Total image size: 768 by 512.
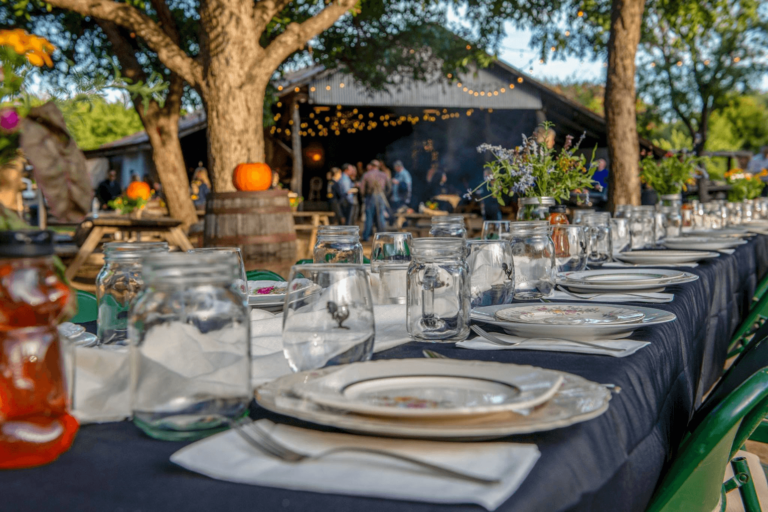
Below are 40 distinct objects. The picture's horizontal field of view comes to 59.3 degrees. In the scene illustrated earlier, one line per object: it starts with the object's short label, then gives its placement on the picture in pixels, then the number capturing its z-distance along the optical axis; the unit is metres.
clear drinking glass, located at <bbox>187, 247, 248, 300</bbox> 1.22
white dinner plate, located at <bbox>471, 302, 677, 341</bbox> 1.03
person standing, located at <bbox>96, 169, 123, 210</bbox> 15.70
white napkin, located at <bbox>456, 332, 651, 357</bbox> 0.95
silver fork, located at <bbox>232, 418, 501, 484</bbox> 0.51
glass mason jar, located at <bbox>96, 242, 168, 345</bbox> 1.06
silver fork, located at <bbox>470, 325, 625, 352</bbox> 0.96
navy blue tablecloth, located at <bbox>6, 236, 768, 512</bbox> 0.49
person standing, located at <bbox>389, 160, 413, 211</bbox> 13.74
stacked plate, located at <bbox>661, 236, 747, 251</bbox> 2.76
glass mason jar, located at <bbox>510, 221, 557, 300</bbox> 1.50
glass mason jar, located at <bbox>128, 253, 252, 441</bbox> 0.62
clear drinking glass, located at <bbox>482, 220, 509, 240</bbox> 2.02
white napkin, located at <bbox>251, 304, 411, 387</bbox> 0.83
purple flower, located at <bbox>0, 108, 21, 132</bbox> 0.57
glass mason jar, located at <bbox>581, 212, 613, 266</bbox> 2.30
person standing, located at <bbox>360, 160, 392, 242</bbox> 12.08
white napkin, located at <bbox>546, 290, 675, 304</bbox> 1.44
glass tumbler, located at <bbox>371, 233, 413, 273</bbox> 1.62
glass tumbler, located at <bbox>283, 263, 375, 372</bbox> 0.79
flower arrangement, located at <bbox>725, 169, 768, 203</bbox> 5.91
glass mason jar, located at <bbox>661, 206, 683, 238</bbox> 3.65
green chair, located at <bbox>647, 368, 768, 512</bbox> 0.97
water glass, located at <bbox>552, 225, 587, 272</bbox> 1.93
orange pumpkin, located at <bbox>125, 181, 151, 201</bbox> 8.91
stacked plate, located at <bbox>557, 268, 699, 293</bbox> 1.58
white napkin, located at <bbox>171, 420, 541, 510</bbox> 0.49
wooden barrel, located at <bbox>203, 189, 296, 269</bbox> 4.34
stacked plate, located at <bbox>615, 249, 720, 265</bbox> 2.22
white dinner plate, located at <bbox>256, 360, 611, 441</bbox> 0.55
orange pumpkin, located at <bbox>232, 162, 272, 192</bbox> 5.54
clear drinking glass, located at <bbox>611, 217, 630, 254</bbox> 2.67
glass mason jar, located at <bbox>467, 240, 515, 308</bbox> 1.31
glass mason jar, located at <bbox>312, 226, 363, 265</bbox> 1.50
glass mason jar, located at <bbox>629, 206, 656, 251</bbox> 3.09
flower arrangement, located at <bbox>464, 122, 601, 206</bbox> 2.48
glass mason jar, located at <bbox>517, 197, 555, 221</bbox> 2.40
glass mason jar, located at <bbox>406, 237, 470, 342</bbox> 1.05
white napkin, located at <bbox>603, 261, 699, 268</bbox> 2.16
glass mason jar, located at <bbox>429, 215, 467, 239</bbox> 1.99
